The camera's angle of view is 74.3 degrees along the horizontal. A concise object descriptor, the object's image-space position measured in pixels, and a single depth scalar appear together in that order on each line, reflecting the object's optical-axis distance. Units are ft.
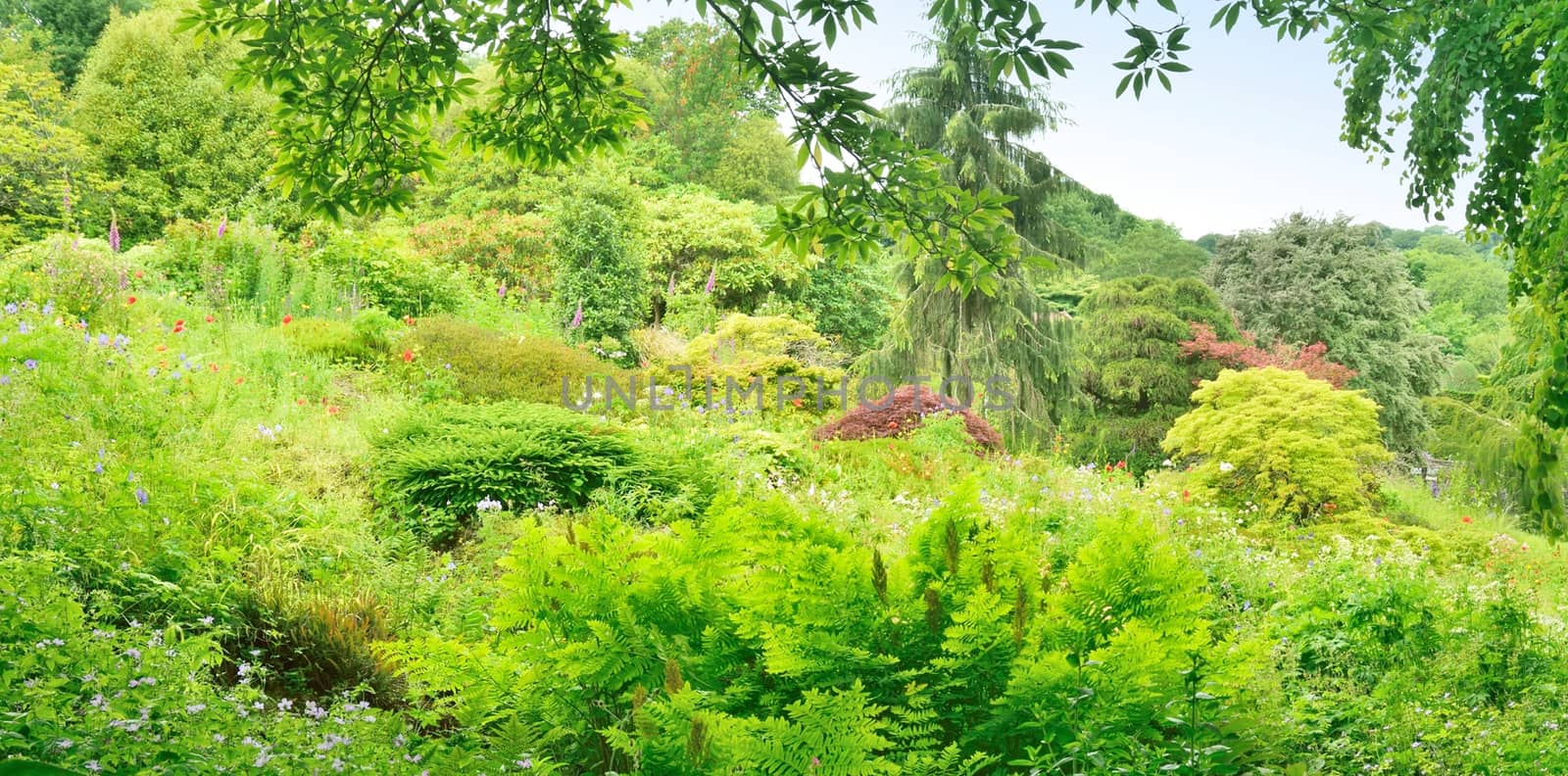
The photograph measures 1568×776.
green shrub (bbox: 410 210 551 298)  52.95
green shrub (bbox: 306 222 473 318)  34.68
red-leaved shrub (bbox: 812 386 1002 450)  29.04
